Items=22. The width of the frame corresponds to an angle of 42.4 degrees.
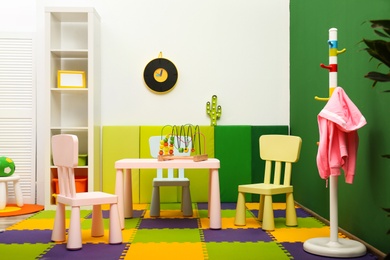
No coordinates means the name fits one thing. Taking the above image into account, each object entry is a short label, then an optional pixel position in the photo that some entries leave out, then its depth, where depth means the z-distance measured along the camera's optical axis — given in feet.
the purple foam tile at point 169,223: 16.12
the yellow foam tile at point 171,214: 18.12
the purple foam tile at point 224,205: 20.49
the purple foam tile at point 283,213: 18.22
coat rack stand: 12.09
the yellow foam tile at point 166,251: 12.02
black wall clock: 21.79
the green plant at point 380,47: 7.74
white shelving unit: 19.93
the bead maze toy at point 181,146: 16.38
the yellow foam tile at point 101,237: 13.94
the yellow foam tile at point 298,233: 14.25
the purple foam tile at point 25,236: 13.94
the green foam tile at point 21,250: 12.18
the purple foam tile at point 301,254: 11.99
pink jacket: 12.01
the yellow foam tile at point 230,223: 16.10
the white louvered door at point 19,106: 21.40
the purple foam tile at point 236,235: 14.19
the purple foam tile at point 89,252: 12.14
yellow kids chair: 15.72
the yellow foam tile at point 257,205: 20.40
